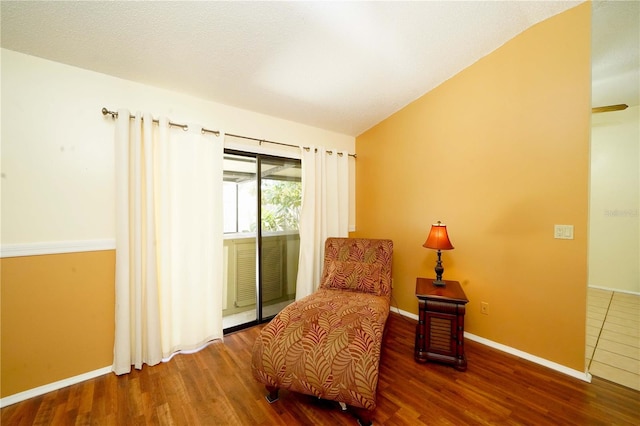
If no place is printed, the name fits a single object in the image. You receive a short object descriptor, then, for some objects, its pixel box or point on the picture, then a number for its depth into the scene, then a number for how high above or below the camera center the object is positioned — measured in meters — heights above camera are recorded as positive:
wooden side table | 1.87 -0.96
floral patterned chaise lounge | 1.34 -0.85
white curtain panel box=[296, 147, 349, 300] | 2.88 +0.05
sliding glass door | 2.64 -0.26
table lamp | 2.07 -0.26
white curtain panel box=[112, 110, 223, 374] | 1.81 -0.26
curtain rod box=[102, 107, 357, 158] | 1.81 +0.77
